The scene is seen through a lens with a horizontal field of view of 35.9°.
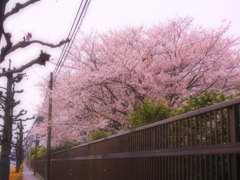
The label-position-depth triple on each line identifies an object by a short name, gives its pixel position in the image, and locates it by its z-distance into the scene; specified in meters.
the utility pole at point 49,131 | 17.76
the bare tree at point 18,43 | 6.62
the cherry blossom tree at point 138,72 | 12.53
